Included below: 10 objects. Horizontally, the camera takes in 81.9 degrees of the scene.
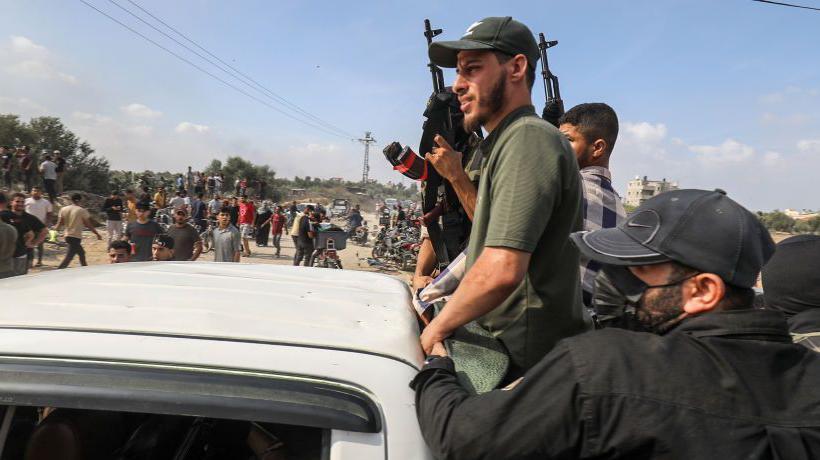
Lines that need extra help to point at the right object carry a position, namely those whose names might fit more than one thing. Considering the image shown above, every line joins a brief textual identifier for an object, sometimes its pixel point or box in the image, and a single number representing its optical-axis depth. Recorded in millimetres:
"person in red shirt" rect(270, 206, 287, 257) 16203
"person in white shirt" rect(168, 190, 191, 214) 15388
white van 1073
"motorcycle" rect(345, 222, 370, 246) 21359
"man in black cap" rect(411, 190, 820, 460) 906
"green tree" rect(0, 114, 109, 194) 22250
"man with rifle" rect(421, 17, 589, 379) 1298
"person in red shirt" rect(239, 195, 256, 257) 15789
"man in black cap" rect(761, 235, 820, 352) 2125
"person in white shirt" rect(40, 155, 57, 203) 16078
